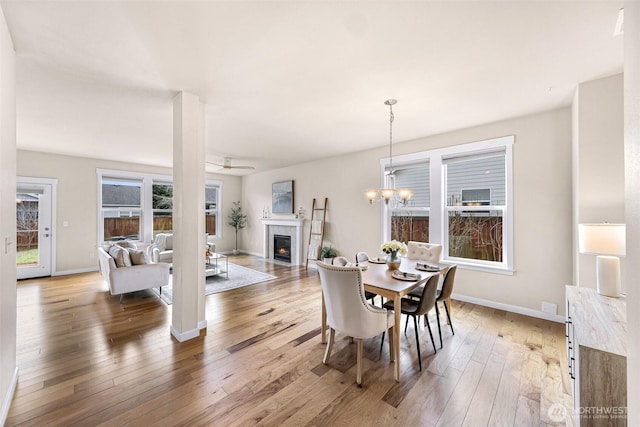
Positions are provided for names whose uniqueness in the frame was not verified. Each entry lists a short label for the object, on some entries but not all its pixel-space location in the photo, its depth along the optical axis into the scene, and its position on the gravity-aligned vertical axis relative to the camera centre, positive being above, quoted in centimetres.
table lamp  191 -27
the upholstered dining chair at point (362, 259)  327 -61
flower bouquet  282 -42
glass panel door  508 -30
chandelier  302 +57
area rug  424 -131
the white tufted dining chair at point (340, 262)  279 -54
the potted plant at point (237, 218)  818 -13
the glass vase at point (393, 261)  282 -53
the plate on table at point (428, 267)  270 -60
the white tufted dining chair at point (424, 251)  343 -53
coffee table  504 -116
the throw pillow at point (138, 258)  402 -70
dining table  211 -63
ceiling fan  596 +127
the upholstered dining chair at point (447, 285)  267 -77
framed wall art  673 +47
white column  271 -2
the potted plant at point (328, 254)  557 -89
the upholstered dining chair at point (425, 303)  229 -84
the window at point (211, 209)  790 +16
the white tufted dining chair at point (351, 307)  201 -78
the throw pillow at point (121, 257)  385 -66
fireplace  682 -94
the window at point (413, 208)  437 +10
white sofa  372 -95
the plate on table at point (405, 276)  236 -61
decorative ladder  588 -43
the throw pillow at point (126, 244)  511 -62
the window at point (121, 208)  608 +15
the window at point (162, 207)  676 +19
